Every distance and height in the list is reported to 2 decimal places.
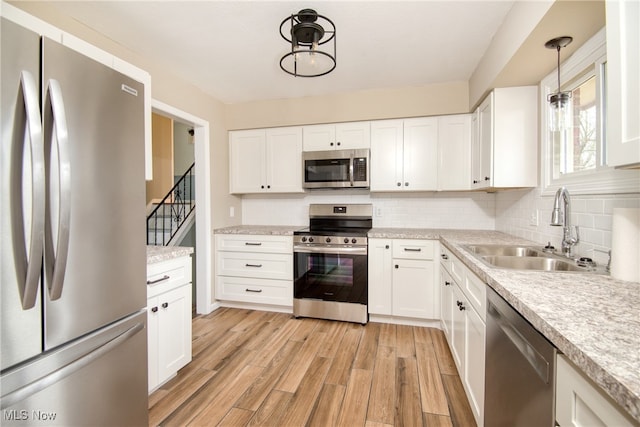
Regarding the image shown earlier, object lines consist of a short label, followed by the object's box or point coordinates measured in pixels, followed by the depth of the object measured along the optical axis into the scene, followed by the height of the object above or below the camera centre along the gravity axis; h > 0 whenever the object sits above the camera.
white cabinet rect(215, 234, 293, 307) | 3.09 -0.67
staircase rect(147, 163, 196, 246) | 4.31 -0.10
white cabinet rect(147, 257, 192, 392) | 1.69 -0.71
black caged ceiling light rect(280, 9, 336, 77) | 1.78 +1.20
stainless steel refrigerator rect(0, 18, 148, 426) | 0.84 -0.10
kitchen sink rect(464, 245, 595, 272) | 1.51 -0.29
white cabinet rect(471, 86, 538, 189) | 2.18 +0.59
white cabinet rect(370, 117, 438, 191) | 3.00 +0.62
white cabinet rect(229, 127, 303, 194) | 3.38 +0.63
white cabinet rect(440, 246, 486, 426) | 1.40 -0.72
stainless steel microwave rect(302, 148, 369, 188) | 3.09 +0.49
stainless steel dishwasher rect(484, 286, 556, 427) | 0.80 -0.55
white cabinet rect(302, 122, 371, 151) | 3.16 +0.88
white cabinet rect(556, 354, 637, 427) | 0.56 -0.43
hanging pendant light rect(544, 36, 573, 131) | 1.41 +0.53
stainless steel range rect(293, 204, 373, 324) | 2.83 -0.67
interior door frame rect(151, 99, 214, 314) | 3.13 -0.07
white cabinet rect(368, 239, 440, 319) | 2.71 -0.68
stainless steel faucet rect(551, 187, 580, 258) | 1.52 -0.05
